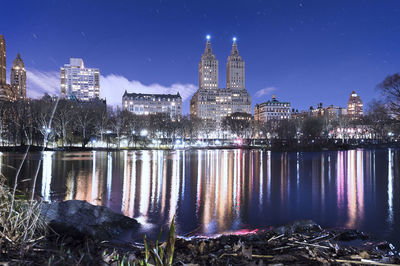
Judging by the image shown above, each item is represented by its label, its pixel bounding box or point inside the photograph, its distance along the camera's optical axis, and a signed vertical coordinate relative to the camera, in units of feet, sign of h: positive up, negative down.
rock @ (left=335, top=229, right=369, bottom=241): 25.28 -9.28
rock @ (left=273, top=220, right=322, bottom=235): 26.03 -8.83
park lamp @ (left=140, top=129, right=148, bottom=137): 348.84 +9.35
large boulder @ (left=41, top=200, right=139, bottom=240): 24.23 -8.04
